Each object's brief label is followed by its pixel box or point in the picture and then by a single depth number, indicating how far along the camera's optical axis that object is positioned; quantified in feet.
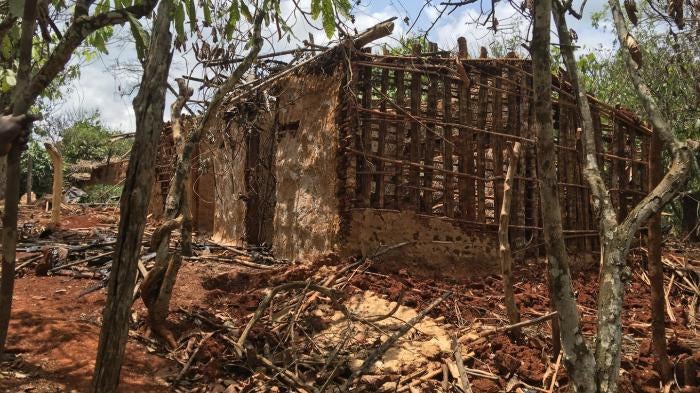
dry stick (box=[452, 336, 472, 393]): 14.15
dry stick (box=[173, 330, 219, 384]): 14.19
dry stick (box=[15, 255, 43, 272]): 20.71
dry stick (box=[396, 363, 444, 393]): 14.46
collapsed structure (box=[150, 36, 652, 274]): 21.65
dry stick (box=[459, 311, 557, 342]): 14.16
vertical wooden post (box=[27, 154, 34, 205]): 60.56
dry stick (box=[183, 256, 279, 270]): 23.30
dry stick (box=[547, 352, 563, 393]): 14.21
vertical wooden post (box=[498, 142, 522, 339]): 16.07
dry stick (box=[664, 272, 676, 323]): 20.44
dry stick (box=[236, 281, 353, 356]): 15.10
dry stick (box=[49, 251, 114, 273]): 21.12
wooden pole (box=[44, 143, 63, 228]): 30.66
